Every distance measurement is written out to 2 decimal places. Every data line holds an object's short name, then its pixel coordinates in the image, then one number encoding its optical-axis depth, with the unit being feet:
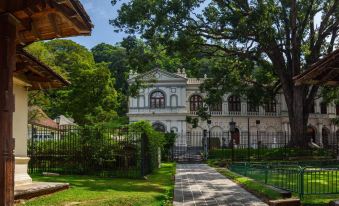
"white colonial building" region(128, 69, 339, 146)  188.55
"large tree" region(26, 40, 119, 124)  116.47
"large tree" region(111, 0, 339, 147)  82.53
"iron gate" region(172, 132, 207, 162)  126.60
